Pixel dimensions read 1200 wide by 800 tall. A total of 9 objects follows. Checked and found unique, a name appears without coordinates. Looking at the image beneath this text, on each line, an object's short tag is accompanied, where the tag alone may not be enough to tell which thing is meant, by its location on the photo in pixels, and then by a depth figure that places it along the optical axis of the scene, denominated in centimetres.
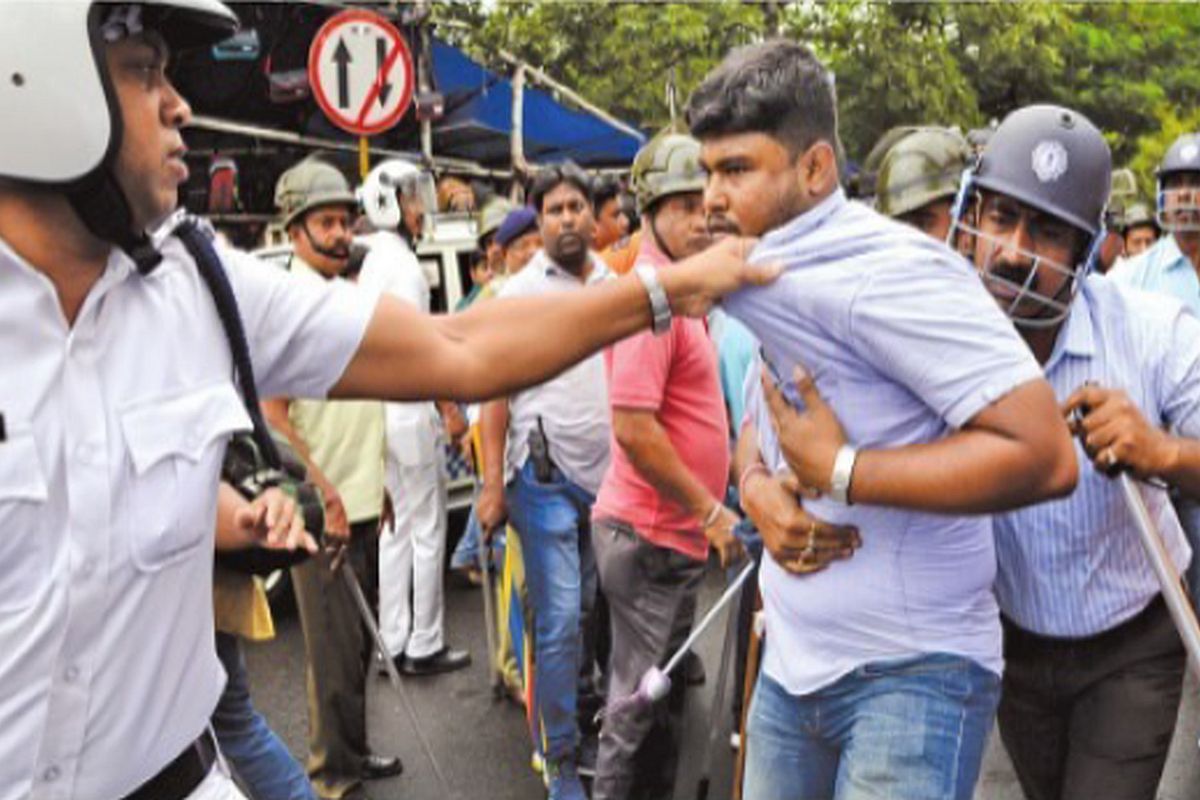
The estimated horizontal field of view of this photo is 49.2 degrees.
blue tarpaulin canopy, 1506
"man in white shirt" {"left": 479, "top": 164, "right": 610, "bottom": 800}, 459
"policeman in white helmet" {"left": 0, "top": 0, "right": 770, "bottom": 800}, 176
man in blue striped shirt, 275
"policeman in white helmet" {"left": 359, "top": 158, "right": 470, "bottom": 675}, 604
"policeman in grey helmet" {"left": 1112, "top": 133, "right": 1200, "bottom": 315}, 480
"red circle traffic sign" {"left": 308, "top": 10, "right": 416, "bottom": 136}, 813
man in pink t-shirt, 395
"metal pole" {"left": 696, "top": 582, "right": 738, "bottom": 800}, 406
